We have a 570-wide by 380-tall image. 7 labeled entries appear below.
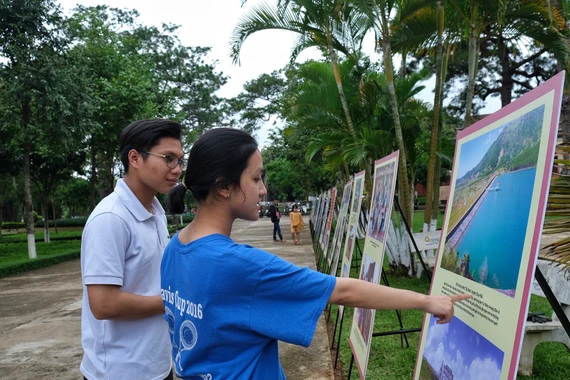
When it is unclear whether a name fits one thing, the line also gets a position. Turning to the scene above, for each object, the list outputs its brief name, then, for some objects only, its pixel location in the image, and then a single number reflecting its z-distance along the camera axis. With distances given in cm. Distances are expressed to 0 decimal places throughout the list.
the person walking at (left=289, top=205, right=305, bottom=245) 1608
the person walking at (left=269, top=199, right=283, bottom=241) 1734
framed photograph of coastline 129
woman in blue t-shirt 123
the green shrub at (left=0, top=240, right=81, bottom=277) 1205
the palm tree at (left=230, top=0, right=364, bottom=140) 762
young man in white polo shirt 159
